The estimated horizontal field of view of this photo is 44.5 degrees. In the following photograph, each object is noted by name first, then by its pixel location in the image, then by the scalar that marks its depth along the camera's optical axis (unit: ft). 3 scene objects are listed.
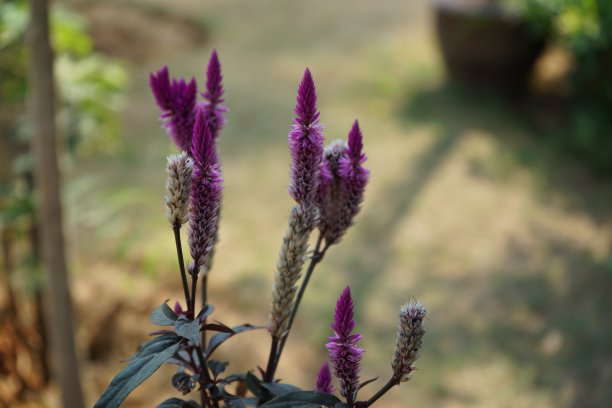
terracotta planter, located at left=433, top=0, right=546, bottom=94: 16.98
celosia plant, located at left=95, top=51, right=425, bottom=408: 2.77
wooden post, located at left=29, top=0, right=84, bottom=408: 6.63
